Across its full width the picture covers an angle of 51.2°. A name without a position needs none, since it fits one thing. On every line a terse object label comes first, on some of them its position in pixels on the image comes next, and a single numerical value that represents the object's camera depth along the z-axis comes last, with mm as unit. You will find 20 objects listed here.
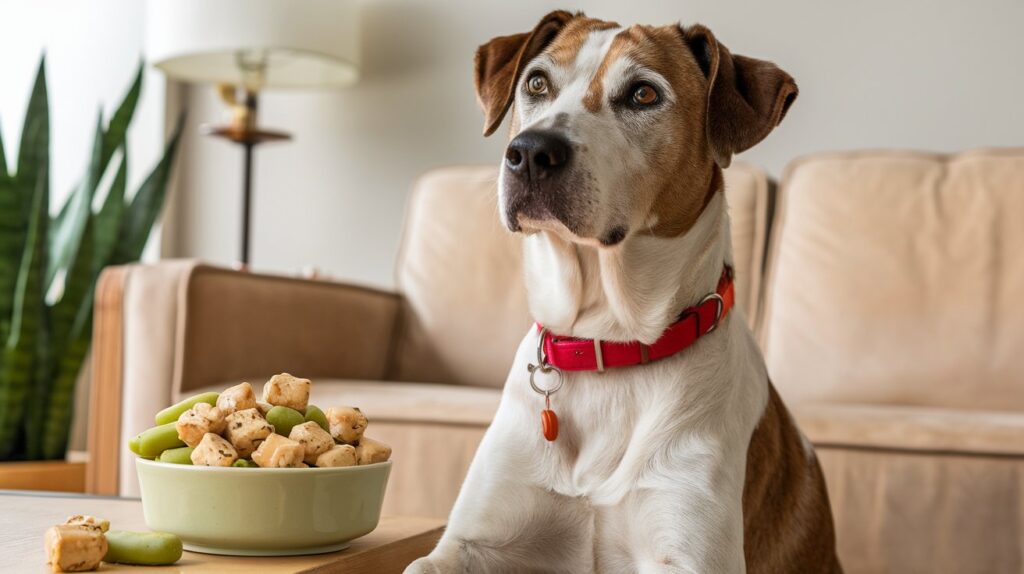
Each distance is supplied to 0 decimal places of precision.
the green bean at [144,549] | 1135
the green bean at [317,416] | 1287
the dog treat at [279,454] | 1185
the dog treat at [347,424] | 1308
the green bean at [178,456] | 1213
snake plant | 3201
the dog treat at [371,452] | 1284
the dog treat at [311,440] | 1216
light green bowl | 1183
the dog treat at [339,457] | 1218
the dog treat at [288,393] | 1287
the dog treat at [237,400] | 1241
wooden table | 1162
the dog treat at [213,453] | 1180
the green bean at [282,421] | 1252
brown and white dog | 1421
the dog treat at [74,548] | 1068
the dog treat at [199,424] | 1219
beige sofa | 2158
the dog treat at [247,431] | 1213
